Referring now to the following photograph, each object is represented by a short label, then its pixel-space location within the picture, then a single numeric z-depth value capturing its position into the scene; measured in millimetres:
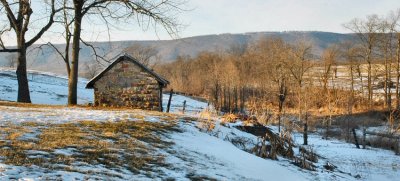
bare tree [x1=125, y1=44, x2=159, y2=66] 90938
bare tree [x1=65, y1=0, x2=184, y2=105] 23047
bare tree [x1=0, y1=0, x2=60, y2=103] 23061
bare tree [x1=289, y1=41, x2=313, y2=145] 53812
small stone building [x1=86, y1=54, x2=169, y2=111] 23125
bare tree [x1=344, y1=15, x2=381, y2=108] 58831
